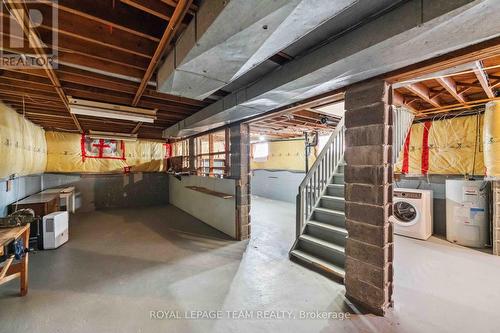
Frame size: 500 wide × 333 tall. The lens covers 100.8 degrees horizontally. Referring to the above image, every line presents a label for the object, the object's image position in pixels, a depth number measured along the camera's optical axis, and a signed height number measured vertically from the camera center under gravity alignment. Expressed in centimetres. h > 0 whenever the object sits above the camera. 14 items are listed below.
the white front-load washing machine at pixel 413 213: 384 -93
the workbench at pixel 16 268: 205 -108
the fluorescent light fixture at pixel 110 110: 313 +93
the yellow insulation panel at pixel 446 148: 369 +32
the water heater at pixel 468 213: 342 -82
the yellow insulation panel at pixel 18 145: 305 +39
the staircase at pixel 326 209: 277 -69
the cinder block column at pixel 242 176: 390 -20
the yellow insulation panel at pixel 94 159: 586 +28
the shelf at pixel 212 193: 403 -58
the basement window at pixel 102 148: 638 +57
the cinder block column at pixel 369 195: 190 -29
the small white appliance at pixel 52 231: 347 -110
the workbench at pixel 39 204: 367 -69
